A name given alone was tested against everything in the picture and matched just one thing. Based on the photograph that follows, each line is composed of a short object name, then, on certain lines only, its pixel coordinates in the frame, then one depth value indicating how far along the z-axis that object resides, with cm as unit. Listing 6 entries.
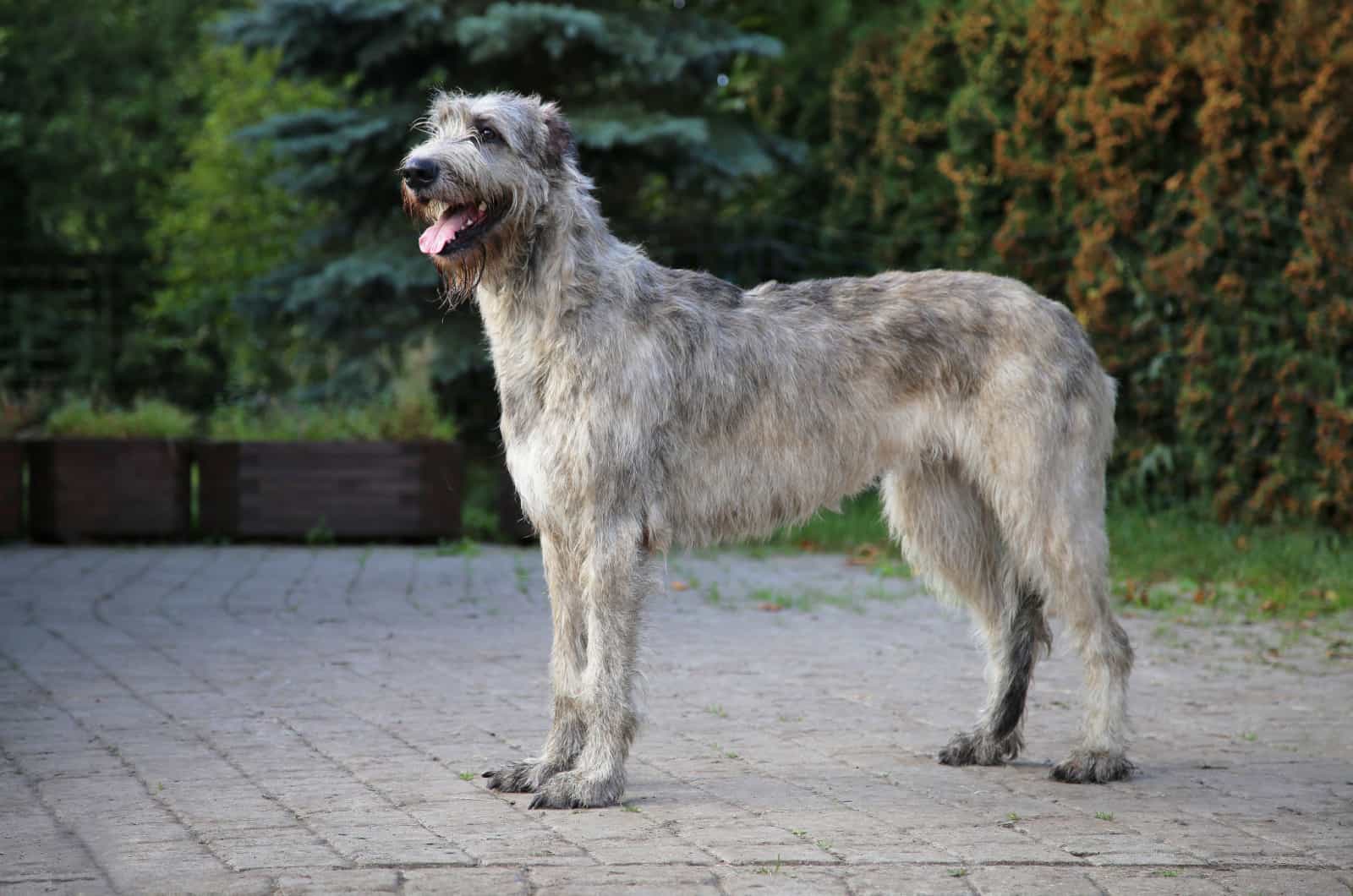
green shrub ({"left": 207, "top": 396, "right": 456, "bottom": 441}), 1245
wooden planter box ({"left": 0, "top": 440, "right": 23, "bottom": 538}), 1206
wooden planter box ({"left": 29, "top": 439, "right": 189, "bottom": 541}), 1208
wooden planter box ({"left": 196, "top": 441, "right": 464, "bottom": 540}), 1221
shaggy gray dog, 506
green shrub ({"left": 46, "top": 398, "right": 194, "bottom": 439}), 1230
